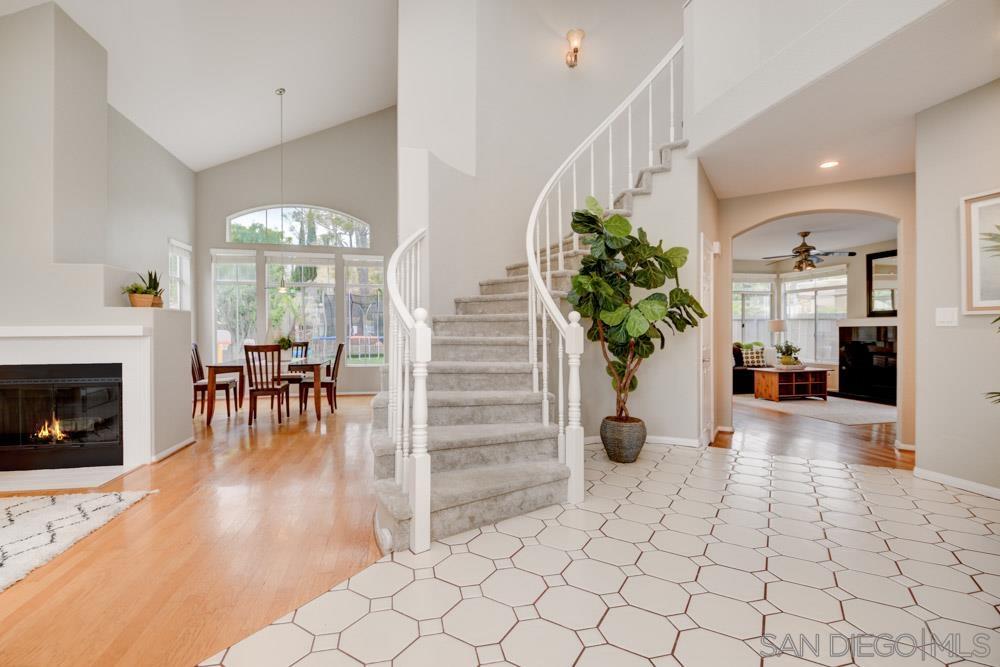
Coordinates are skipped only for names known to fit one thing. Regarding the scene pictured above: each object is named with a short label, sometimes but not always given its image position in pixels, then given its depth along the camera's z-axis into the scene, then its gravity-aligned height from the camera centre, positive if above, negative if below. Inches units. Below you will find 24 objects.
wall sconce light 197.2 +125.9
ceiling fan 254.4 +44.7
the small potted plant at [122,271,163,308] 146.3 +13.1
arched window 285.3 +67.7
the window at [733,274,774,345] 396.5 +19.5
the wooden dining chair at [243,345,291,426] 194.1 -18.9
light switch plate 116.1 +3.9
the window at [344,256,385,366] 300.0 +16.3
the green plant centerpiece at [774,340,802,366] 296.4 -15.1
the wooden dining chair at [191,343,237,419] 207.6 -22.5
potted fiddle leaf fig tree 125.8 +8.9
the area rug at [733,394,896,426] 219.3 -41.7
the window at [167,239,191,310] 249.8 +33.1
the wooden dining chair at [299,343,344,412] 222.4 -25.5
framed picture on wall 108.0 +18.7
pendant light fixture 268.7 +108.6
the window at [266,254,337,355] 287.7 +21.5
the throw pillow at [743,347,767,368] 319.6 -18.1
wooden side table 281.1 -32.3
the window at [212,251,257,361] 283.0 +19.5
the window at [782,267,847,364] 343.0 +17.7
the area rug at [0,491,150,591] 80.5 -40.1
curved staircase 81.4 -18.4
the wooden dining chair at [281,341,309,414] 214.8 -20.6
